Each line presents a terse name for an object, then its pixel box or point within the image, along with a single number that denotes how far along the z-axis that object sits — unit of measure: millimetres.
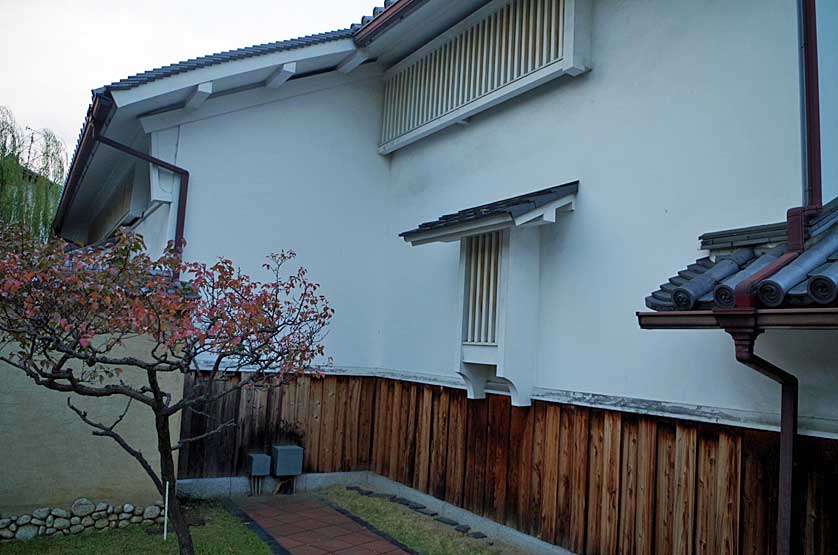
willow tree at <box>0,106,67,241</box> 12129
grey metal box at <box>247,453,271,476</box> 8375
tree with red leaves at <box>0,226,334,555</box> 4449
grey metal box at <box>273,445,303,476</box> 8484
